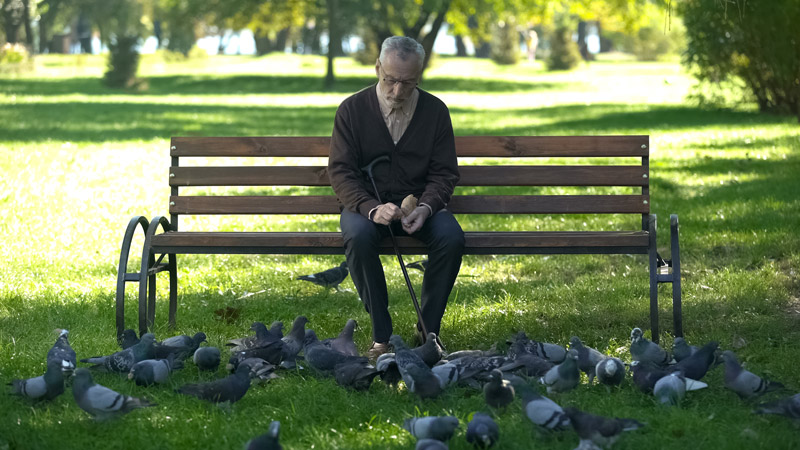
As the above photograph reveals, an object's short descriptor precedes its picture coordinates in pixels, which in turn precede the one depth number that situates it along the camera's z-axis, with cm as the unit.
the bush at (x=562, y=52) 4931
